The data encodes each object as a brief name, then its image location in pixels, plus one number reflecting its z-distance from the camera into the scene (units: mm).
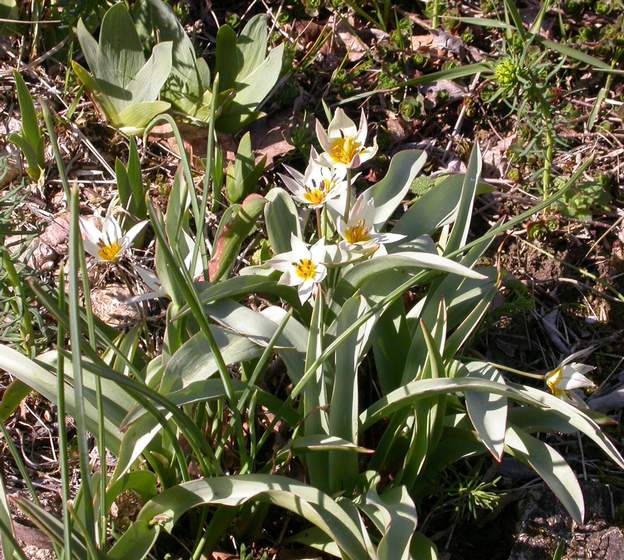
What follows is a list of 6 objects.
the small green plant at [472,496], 622
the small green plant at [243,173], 738
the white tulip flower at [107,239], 602
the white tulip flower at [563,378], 608
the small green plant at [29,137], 729
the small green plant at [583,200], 785
